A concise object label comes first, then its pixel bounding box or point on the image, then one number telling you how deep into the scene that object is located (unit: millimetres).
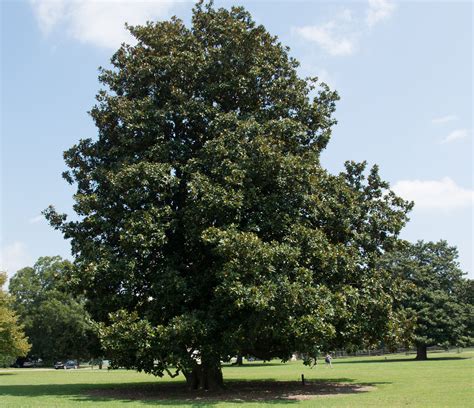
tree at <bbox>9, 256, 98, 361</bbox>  76125
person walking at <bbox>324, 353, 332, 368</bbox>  49062
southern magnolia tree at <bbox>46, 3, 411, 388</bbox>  19141
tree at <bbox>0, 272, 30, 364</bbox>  47231
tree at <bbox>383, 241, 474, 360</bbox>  56250
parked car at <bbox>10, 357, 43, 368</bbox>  83231
